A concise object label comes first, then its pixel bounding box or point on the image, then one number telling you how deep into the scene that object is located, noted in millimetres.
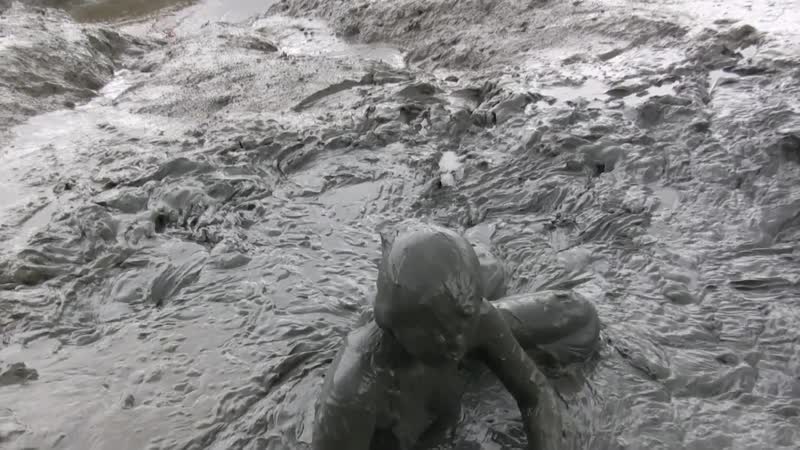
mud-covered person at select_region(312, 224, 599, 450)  1609
